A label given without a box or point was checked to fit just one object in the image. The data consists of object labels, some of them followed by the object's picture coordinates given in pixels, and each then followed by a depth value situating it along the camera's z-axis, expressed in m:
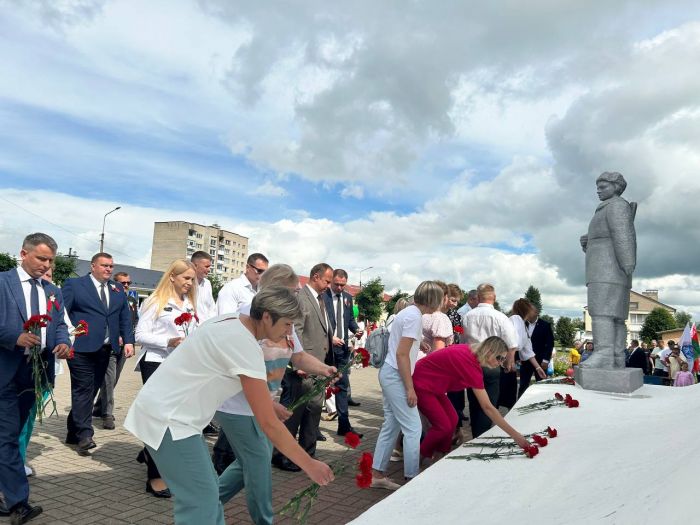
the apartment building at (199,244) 93.75
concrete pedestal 6.90
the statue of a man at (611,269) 7.12
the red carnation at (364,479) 2.86
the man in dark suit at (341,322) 7.21
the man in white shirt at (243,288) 5.89
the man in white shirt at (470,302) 8.48
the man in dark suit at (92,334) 5.87
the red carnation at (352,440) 2.88
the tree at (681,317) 100.49
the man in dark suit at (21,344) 3.86
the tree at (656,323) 72.50
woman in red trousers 4.98
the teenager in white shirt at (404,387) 4.82
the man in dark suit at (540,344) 8.79
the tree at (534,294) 92.34
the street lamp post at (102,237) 35.77
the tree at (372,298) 59.53
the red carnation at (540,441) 4.53
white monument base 2.64
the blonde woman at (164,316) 4.79
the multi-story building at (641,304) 103.75
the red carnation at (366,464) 2.89
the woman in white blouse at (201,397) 2.47
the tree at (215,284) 64.12
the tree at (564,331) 77.12
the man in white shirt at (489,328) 6.42
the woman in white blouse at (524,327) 8.10
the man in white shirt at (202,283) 6.19
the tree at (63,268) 40.94
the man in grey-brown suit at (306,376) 5.42
